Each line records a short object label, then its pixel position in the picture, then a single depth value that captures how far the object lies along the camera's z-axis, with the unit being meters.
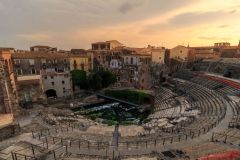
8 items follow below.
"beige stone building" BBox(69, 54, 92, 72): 56.69
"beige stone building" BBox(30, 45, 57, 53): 71.59
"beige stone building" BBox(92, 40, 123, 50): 80.69
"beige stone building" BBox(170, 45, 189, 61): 64.12
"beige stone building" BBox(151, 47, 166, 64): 63.06
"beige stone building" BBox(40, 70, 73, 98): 43.75
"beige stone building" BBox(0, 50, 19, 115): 25.17
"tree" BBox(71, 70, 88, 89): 49.00
